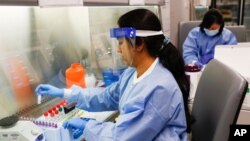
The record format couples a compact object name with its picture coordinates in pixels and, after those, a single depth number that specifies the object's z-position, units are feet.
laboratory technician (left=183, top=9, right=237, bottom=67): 8.23
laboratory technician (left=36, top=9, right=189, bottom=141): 3.24
